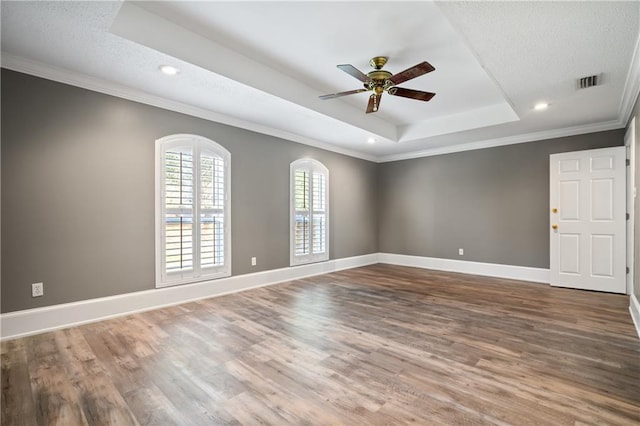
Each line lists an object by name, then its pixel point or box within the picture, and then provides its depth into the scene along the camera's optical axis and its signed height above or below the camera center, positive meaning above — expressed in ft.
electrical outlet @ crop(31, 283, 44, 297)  9.88 -2.50
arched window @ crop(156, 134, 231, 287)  12.80 +0.16
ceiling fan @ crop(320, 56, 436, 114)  10.30 +4.62
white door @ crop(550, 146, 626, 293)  14.83 -0.28
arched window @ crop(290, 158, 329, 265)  18.48 +0.17
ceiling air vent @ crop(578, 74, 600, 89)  10.64 +4.80
